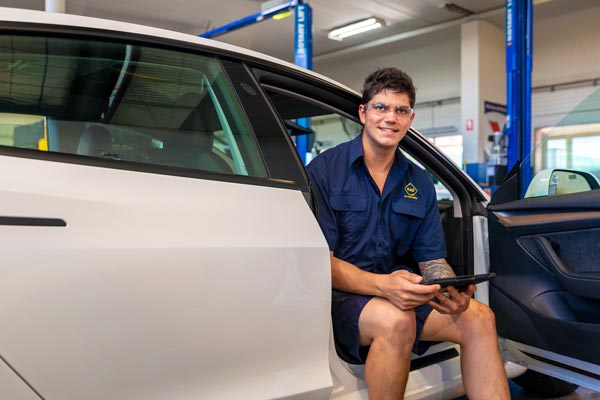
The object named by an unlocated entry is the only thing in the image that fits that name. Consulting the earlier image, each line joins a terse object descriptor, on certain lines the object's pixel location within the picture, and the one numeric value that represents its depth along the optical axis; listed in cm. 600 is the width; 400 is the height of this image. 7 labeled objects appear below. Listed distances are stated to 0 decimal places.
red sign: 999
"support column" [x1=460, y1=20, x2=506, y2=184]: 992
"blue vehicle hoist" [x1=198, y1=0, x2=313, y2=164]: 605
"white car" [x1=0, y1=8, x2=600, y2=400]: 100
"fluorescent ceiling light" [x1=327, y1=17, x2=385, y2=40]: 1012
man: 149
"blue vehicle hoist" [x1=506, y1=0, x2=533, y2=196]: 507
